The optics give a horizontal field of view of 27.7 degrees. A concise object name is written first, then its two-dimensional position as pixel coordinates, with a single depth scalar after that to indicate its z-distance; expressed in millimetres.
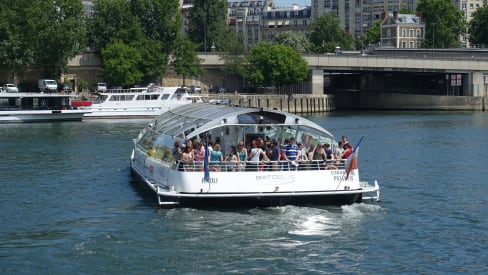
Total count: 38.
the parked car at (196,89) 123512
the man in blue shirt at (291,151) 35897
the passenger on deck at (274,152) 35812
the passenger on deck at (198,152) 35625
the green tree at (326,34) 177625
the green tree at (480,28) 172000
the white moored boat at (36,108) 95188
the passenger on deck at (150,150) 41500
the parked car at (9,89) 105850
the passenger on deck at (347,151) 36484
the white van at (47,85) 110731
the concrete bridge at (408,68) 127000
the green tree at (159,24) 128125
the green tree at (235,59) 130875
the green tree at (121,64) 120875
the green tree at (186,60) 127625
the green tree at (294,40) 167888
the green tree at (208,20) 159375
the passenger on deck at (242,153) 35625
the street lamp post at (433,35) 171000
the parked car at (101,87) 120225
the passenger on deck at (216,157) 34875
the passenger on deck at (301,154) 36094
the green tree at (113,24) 126250
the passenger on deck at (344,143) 37350
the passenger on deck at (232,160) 34781
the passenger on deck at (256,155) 35688
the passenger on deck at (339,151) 36531
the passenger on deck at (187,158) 34869
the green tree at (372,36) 189625
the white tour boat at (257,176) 34438
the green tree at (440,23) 171500
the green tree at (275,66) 126312
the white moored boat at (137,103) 102000
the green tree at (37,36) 114750
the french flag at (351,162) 34812
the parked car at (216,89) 132875
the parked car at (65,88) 111850
